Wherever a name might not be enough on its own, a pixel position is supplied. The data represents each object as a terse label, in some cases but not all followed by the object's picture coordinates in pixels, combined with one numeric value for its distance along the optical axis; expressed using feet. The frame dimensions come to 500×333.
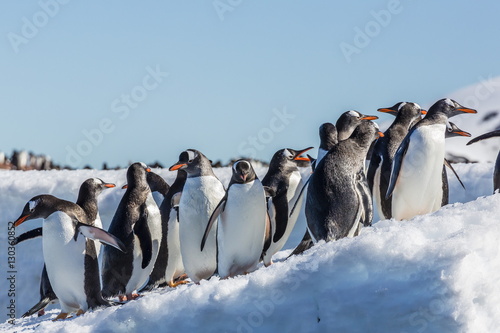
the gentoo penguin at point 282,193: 47.67
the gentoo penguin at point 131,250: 45.62
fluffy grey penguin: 40.83
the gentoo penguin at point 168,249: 49.73
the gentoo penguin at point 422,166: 46.70
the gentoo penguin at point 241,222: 42.09
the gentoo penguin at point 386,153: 50.96
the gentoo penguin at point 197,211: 45.21
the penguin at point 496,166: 50.93
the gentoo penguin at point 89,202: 46.26
